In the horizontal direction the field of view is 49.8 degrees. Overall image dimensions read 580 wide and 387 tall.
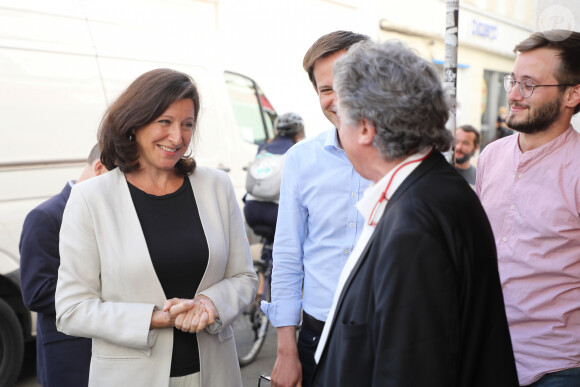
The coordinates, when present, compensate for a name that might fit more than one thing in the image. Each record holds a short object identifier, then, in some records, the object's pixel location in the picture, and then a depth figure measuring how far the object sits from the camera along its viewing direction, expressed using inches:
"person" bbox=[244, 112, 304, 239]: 215.9
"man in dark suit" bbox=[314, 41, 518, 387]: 53.0
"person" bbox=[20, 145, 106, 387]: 103.7
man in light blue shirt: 90.2
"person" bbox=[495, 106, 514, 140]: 619.0
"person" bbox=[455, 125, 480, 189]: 229.6
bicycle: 206.4
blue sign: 786.8
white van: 173.2
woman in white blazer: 85.6
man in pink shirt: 88.1
